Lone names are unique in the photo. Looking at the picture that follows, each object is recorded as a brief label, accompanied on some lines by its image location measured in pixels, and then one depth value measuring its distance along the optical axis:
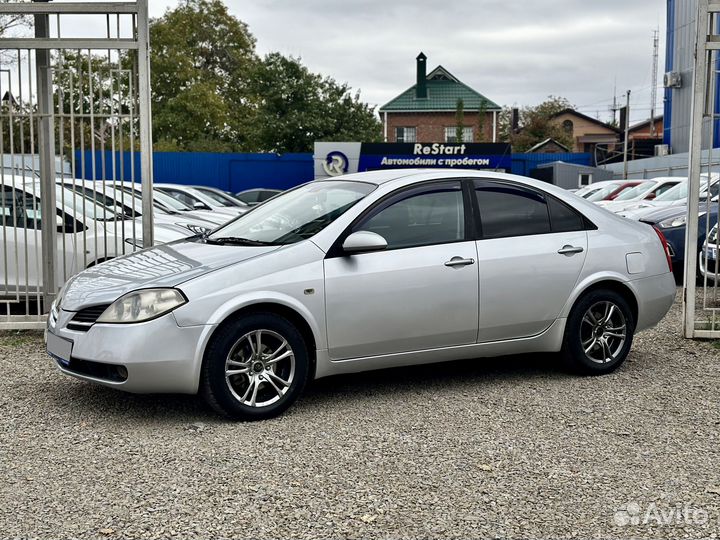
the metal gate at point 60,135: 7.62
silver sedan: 5.11
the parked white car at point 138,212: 8.91
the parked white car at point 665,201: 11.98
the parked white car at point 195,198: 15.55
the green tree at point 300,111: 41.00
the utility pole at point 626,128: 37.72
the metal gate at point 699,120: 7.53
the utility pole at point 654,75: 61.28
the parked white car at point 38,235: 8.05
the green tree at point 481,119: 52.72
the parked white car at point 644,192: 15.85
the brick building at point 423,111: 55.88
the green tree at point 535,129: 66.62
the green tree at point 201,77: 42.94
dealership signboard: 27.58
